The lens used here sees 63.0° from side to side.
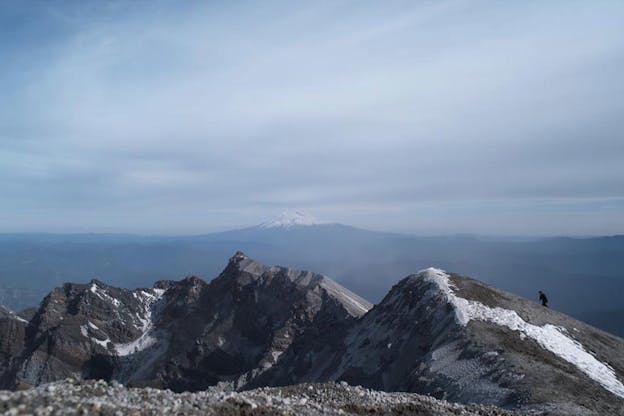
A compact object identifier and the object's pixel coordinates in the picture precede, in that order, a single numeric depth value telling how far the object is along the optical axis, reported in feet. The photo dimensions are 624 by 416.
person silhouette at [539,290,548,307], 204.74
